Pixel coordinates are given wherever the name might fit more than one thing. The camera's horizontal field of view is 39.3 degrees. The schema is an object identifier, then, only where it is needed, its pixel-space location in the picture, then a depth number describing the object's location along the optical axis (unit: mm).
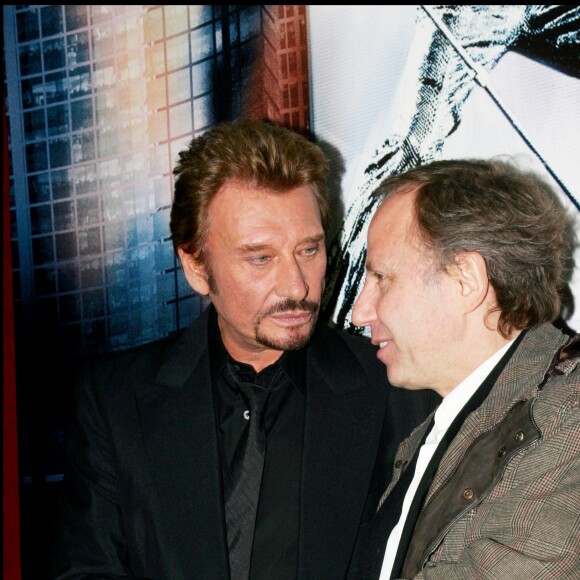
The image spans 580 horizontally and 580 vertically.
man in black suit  2059
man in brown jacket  1372
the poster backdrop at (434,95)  2430
